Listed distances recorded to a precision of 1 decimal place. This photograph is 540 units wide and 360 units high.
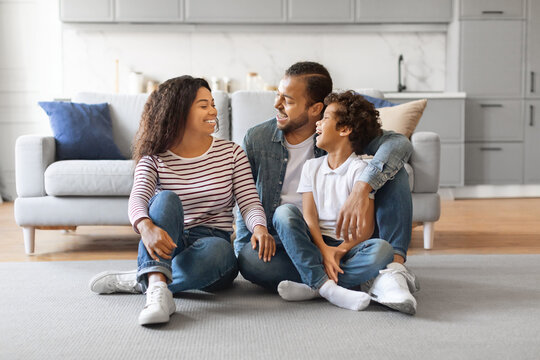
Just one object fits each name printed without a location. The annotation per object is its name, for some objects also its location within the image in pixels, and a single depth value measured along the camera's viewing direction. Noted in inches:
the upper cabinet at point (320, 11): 210.1
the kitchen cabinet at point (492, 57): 205.6
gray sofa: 116.2
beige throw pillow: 121.6
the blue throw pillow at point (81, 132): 127.4
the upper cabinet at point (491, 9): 204.7
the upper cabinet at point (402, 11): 210.2
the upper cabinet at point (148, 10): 206.8
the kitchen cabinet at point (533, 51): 205.2
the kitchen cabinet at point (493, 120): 206.8
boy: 75.2
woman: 77.7
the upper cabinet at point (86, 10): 205.3
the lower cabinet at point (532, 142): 207.3
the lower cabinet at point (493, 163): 208.2
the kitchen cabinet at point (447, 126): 202.8
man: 76.2
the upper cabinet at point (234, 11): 208.2
